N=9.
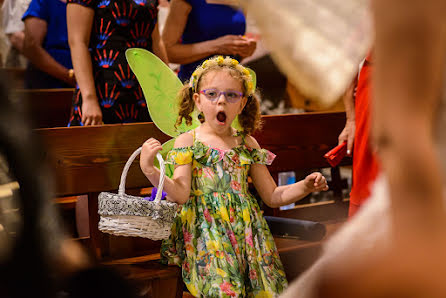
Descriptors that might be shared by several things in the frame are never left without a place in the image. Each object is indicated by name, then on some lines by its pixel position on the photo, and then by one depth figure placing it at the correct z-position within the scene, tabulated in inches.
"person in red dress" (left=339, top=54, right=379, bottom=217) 134.5
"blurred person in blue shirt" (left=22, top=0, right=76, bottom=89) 182.4
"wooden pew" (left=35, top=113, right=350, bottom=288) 150.1
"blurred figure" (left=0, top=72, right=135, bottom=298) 59.7
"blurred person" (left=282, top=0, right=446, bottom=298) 39.9
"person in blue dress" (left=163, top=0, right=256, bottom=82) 164.6
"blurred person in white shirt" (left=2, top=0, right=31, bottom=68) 195.1
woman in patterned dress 153.5
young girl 144.7
